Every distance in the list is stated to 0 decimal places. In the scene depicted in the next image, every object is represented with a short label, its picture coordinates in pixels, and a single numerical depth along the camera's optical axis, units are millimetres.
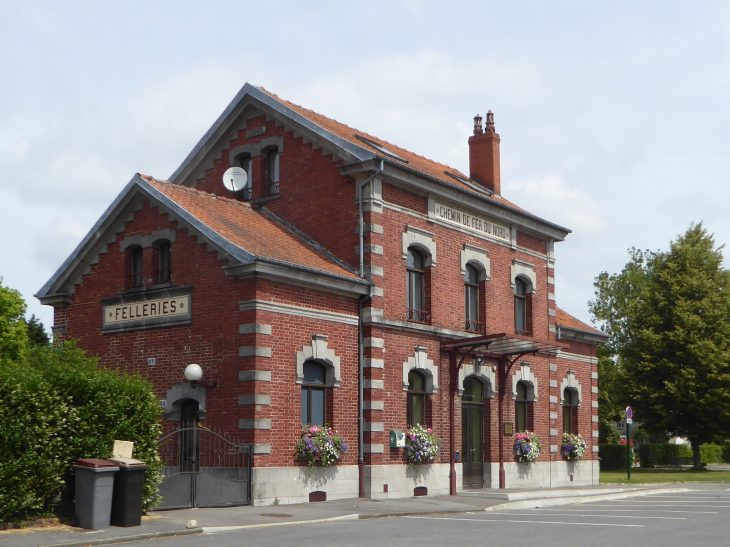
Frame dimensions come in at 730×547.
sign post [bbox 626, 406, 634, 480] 33750
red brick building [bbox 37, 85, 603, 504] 18812
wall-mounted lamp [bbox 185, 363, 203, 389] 18641
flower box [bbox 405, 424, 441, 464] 21469
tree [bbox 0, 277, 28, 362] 36062
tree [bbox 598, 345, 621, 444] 53750
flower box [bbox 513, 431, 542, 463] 25531
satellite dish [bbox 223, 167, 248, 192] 23312
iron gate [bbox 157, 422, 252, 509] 16969
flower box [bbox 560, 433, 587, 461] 28250
